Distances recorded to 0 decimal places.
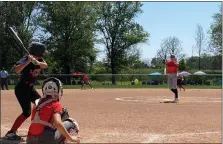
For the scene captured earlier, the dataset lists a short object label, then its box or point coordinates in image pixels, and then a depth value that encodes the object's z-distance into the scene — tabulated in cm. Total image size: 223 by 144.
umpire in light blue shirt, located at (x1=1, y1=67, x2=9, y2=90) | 3080
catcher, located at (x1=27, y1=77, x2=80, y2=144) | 472
